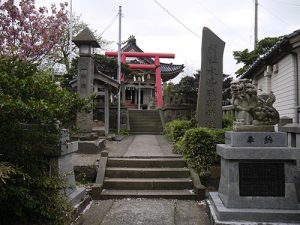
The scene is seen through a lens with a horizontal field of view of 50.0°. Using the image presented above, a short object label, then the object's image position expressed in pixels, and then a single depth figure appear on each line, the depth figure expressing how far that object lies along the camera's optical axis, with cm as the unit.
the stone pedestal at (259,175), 527
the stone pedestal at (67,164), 507
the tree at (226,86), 2470
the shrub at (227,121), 1223
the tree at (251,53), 2220
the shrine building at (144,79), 3678
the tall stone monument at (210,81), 1138
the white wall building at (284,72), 1161
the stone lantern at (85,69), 1164
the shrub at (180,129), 1238
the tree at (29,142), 399
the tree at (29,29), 1204
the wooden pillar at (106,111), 1715
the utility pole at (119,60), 2073
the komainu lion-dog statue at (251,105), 559
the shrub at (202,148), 829
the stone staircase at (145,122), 2272
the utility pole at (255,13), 2656
